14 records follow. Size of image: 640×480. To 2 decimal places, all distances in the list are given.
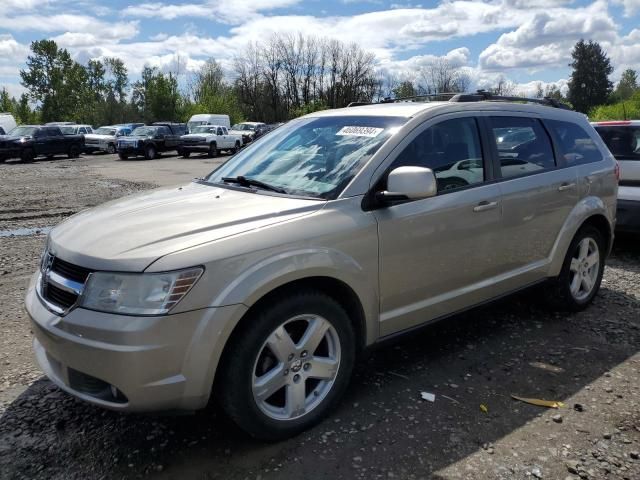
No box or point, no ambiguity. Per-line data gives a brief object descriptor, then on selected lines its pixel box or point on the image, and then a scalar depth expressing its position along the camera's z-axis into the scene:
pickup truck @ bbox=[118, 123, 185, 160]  28.12
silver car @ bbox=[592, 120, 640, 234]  6.48
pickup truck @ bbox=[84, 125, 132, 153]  33.53
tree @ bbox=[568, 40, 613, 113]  72.12
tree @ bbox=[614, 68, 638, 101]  71.75
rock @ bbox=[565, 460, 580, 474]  2.74
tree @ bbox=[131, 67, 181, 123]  59.50
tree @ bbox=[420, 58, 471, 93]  67.62
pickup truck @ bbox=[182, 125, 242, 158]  29.31
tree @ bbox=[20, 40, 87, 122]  65.38
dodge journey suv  2.52
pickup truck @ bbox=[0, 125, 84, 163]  26.30
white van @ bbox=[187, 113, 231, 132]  36.69
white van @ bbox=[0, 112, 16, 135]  32.50
